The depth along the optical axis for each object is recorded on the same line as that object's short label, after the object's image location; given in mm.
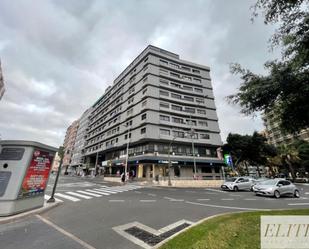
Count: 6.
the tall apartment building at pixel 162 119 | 39438
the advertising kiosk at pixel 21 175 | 6883
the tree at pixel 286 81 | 5422
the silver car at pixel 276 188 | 15891
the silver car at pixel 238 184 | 22203
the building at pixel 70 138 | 92019
